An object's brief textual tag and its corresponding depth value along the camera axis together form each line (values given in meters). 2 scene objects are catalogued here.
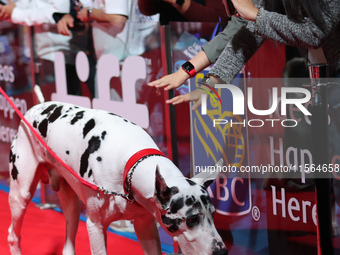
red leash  2.41
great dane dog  2.23
